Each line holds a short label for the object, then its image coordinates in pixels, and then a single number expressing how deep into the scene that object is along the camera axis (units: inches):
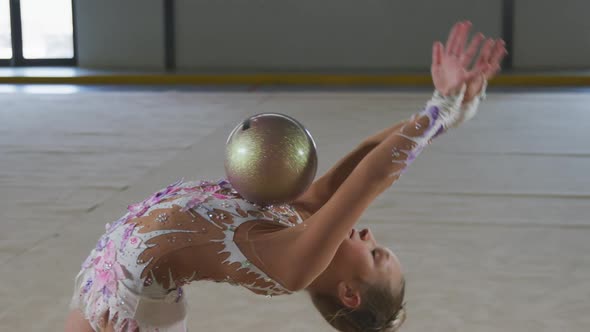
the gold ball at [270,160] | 197.3
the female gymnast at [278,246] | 192.4
